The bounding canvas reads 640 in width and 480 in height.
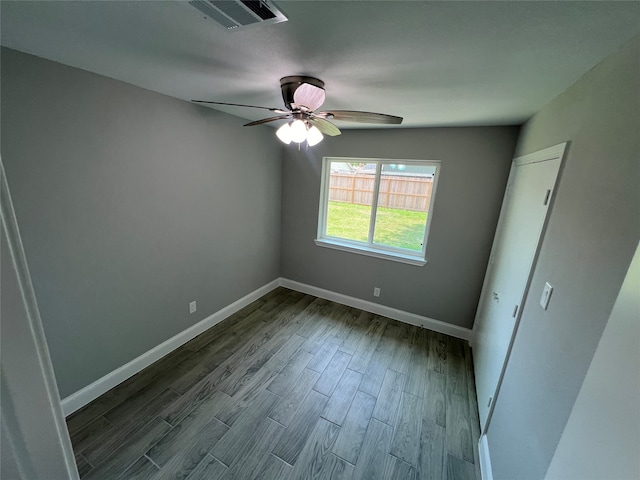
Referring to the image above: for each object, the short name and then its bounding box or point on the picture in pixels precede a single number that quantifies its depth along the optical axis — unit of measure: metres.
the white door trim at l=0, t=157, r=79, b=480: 0.39
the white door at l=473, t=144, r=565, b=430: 1.54
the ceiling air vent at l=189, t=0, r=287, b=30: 0.86
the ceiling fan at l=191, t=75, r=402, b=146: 1.42
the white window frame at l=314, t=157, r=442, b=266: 2.88
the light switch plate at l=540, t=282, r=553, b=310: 1.25
